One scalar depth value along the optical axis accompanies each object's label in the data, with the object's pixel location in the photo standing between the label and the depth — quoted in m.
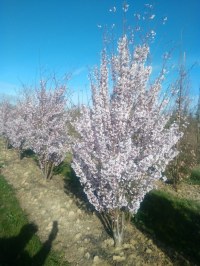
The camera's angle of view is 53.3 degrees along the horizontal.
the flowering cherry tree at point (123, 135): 4.82
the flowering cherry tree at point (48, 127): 9.62
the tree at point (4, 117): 18.70
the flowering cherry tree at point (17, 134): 13.98
